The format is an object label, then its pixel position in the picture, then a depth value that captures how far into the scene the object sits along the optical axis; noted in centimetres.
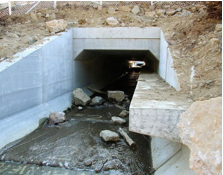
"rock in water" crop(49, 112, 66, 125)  630
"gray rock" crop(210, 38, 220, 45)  482
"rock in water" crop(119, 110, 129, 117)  705
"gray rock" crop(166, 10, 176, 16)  1018
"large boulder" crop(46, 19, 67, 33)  848
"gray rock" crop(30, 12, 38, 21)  1038
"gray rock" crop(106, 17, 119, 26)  925
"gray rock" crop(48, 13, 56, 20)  1048
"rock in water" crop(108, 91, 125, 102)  927
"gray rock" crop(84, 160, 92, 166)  404
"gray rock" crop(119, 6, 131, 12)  1088
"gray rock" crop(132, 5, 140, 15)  1069
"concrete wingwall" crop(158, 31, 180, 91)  484
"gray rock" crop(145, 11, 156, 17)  1043
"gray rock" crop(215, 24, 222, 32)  519
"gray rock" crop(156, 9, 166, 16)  1027
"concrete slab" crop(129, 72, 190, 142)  296
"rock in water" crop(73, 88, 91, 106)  827
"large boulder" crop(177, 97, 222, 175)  173
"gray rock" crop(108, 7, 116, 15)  1060
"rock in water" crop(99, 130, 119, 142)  494
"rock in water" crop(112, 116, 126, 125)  625
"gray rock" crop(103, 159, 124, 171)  396
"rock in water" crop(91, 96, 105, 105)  860
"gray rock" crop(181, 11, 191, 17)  982
